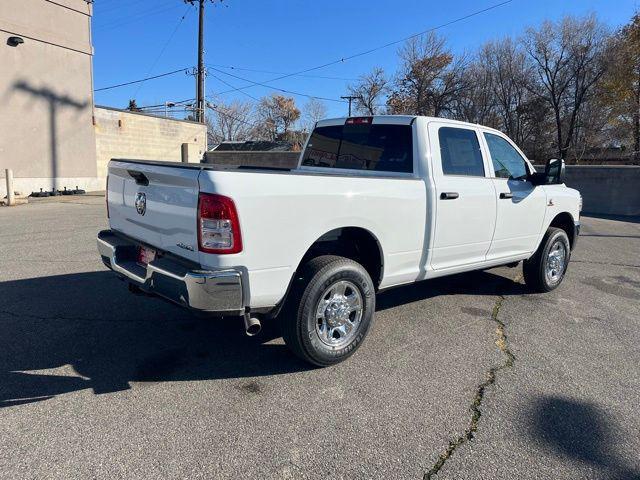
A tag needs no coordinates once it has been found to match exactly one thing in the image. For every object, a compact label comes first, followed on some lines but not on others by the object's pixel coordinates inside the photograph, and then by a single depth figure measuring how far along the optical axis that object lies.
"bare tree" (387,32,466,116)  44.16
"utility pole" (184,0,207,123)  27.25
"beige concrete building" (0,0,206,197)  15.72
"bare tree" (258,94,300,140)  69.00
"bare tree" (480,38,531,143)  41.66
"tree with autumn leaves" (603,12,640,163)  29.48
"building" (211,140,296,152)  46.47
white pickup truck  2.96
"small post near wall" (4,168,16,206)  14.18
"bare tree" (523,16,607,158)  36.97
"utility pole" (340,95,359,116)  53.06
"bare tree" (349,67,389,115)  51.25
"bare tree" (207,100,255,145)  66.94
